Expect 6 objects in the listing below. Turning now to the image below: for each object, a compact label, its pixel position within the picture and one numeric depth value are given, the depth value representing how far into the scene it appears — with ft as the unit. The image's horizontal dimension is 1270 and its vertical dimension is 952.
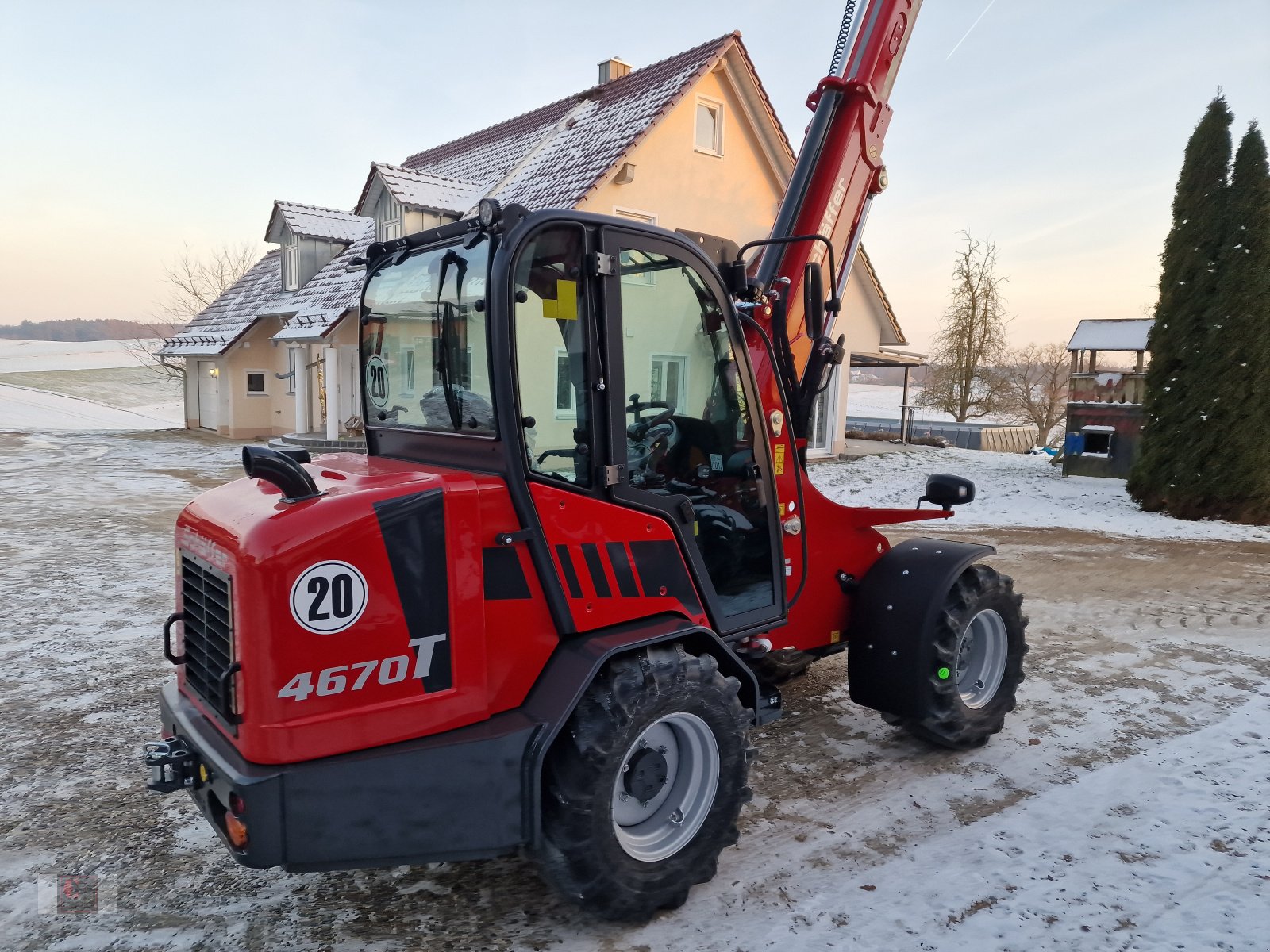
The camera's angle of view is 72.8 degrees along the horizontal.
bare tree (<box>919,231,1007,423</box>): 107.76
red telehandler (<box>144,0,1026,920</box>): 7.79
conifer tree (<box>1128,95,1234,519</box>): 37.91
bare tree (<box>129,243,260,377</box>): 114.21
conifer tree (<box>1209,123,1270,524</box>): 36.78
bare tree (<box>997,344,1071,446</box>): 111.75
